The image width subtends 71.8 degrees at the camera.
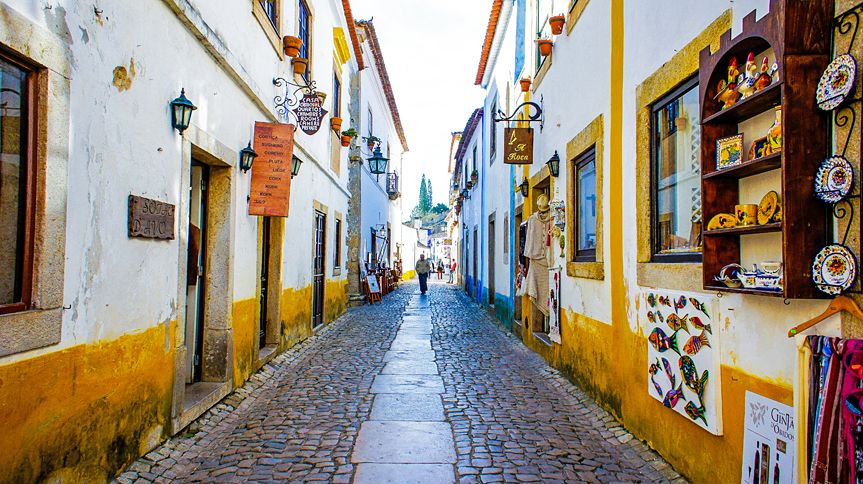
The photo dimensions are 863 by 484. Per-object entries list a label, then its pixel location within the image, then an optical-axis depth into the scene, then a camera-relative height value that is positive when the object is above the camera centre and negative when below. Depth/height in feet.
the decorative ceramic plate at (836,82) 7.99 +2.48
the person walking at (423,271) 75.72 -1.73
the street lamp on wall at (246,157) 21.57 +3.60
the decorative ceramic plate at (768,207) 9.55 +0.89
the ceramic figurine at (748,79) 10.23 +3.17
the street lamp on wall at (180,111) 15.27 +3.70
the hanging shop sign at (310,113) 27.78 +6.73
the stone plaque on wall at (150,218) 13.34 +0.86
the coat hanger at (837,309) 7.89 -0.63
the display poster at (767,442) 9.28 -2.95
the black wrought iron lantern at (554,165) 25.54 +4.07
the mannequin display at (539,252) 27.43 +0.32
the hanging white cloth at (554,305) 24.63 -1.94
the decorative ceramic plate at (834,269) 7.96 -0.10
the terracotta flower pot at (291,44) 27.72 +9.91
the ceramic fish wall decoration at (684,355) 11.76 -2.06
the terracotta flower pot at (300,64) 29.27 +9.51
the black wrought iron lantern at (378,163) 57.00 +9.12
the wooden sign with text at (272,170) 22.82 +3.34
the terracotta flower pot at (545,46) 27.03 +9.72
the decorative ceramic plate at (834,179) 8.05 +1.15
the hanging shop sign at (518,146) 30.60 +5.80
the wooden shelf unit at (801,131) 8.58 +1.90
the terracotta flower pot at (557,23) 25.03 +10.01
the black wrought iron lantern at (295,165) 27.99 +4.29
